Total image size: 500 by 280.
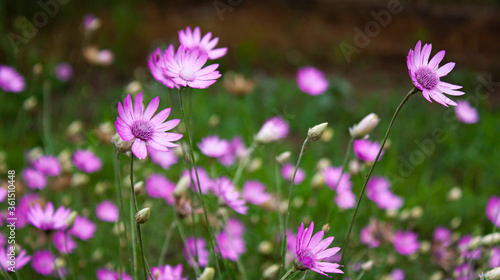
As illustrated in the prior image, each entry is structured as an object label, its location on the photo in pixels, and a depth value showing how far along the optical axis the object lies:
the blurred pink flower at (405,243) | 1.37
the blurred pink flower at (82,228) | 1.35
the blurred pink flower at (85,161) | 1.49
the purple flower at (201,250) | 1.33
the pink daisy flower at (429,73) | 1.09
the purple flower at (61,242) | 1.32
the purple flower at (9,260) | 1.18
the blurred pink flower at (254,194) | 1.40
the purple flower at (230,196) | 1.22
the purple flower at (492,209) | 1.50
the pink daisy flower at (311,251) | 1.09
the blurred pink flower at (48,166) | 1.39
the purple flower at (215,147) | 1.45
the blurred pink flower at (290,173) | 1.54
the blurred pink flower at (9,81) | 1.65
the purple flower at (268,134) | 1.28
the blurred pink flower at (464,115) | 1.57
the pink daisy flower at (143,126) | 1.08
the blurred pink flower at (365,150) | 1.31
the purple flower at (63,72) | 2.87
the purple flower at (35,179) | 1.39
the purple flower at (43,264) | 1.29
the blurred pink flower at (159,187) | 1.39
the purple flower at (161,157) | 1.50
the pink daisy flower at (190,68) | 1.11
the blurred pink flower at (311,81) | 1.65
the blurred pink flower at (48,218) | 1.20
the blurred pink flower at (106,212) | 1.40
